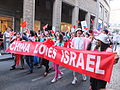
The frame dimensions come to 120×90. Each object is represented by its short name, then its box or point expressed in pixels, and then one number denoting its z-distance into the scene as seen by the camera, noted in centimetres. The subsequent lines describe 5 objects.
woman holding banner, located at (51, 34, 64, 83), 558
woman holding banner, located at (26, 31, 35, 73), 621
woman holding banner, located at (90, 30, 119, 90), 342
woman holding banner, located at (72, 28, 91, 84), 497
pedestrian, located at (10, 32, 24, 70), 669
